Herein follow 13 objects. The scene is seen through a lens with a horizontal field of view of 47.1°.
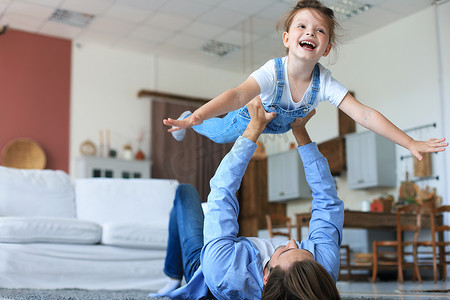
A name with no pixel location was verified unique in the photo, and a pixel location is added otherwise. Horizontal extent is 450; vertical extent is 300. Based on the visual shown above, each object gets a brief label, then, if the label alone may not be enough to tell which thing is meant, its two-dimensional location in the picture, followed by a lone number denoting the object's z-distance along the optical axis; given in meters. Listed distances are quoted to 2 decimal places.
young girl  1.53
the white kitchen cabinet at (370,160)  6.34
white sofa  2.93
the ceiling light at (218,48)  7.48
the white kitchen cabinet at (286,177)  7.57
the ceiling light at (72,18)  6.41
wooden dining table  5.23
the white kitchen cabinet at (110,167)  7.00
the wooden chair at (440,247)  4.79
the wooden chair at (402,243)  5.05
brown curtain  7.47
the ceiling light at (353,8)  5.60
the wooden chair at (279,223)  7.74
